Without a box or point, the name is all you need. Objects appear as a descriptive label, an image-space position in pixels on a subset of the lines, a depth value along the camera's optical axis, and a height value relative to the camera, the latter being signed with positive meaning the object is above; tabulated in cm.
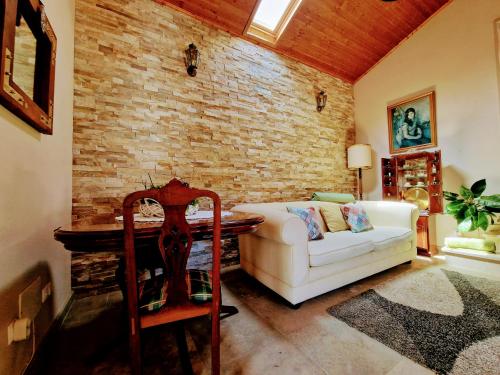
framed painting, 326 +106
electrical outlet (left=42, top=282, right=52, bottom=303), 127 -59
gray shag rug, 115 -94
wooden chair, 87 -32
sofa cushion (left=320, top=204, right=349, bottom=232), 254 -35
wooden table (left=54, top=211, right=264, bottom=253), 93 -18
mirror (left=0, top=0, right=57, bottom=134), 89 +71
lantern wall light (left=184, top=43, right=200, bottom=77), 242 +158
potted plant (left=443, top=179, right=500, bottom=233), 242 -25
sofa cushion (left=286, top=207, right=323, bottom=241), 210 -31
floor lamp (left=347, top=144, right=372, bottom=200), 366 +57
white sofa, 166 -58
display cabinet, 300 +7
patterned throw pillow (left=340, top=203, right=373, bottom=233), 253 -35
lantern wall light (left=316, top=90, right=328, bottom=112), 365 +156
